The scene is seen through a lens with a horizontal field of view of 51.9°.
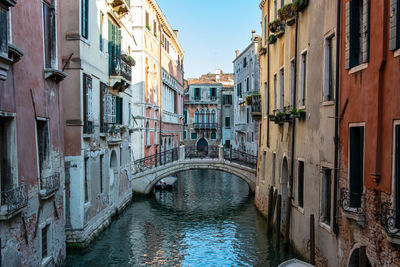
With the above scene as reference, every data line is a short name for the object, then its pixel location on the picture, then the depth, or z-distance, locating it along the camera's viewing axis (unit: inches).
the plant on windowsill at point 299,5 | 406.5
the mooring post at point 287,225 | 451.2
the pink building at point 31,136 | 262.2
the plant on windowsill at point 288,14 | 450.8
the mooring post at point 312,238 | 354.3
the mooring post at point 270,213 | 549.7
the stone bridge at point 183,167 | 858.1
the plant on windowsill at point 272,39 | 568.1
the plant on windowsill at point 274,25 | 519.7
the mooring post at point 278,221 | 480.7
